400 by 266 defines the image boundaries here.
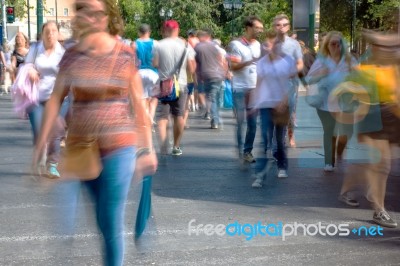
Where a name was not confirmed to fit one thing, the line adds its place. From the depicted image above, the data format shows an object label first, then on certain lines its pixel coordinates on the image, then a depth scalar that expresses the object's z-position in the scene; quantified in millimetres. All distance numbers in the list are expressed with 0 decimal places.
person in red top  4223
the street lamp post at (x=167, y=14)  34784
